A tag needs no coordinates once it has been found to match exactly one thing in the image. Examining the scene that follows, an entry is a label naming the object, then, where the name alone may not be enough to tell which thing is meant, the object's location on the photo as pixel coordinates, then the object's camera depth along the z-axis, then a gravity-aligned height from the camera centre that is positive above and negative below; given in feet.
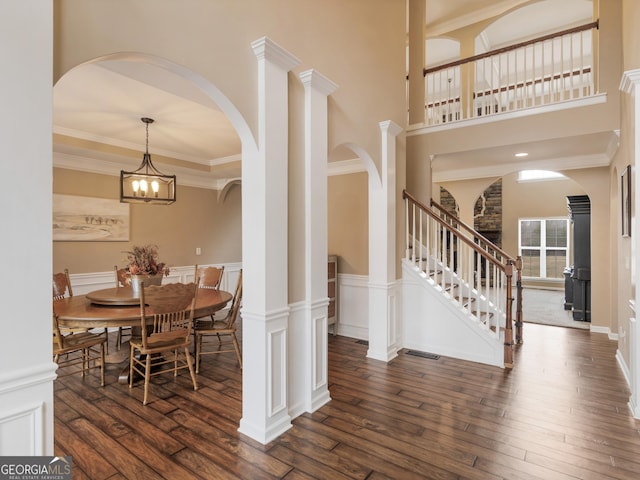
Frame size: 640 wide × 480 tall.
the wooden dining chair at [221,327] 12.32 -3.18
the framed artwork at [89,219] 16.07 +1.09
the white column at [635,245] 8.89 -0.18
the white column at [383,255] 13.39 -0.60
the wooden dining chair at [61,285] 13.05 -1.66
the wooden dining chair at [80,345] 10.09 -3.13
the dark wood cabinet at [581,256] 19.17 -0.98
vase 12.51 -1.43
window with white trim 32.53 -0.70
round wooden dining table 9.91 -2.13
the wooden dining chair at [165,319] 9.99 -2.40
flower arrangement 12.60 -0.81
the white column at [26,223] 4.42 +0.25
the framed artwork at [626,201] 10.26 +1.14
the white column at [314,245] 9.32 -0.14
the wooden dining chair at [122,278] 14.99 -1.59
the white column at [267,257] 8.02 -0.39
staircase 12.85 -2.91
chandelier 14.40 +2.54
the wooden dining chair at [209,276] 16.90 -1.74
